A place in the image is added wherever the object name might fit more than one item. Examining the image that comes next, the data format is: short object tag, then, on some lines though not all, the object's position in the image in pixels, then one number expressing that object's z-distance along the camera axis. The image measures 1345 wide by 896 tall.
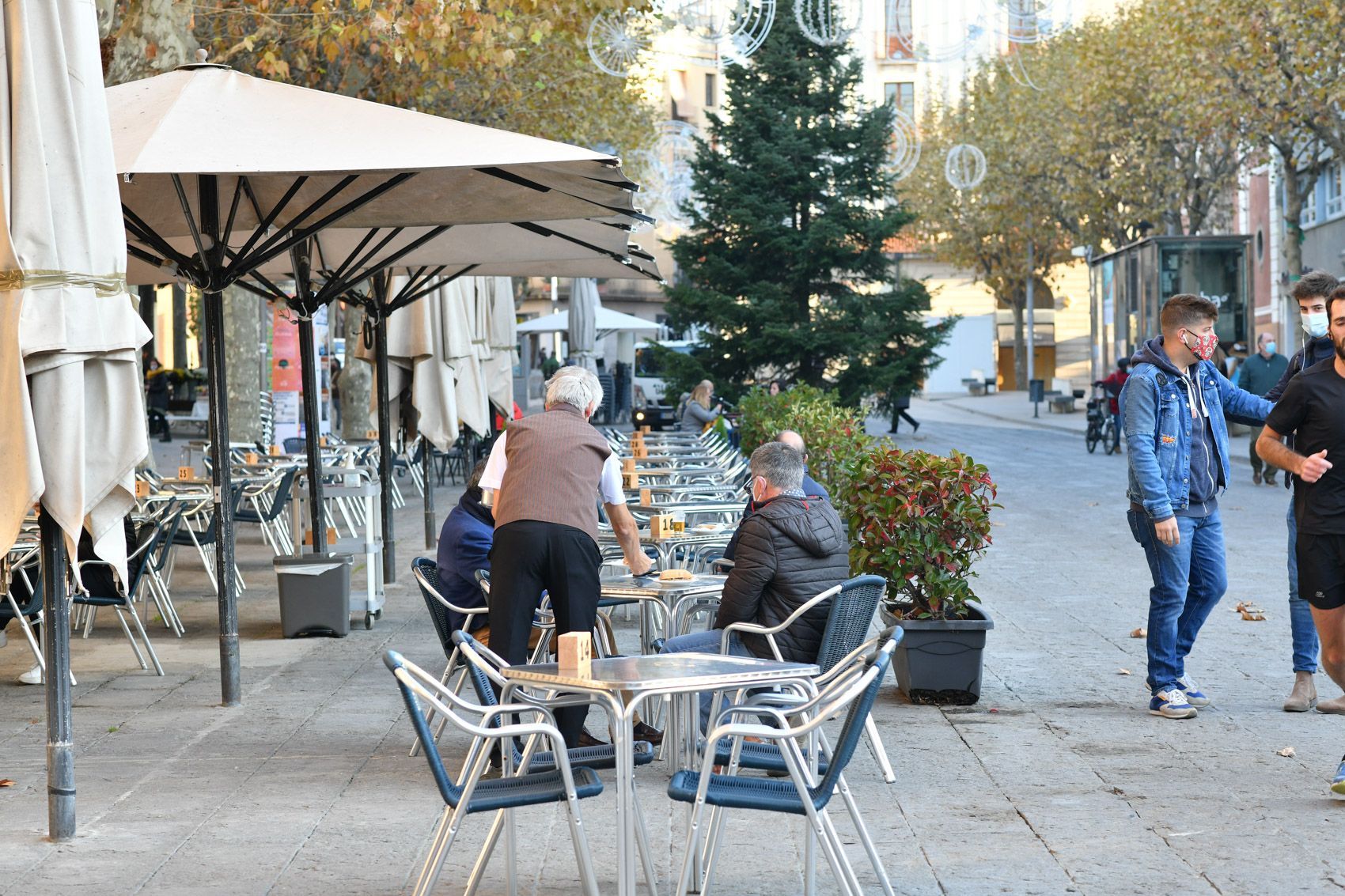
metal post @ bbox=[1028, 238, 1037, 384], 53.75
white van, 32.69
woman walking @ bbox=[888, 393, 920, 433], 34.27
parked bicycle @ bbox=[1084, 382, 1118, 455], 29.89
